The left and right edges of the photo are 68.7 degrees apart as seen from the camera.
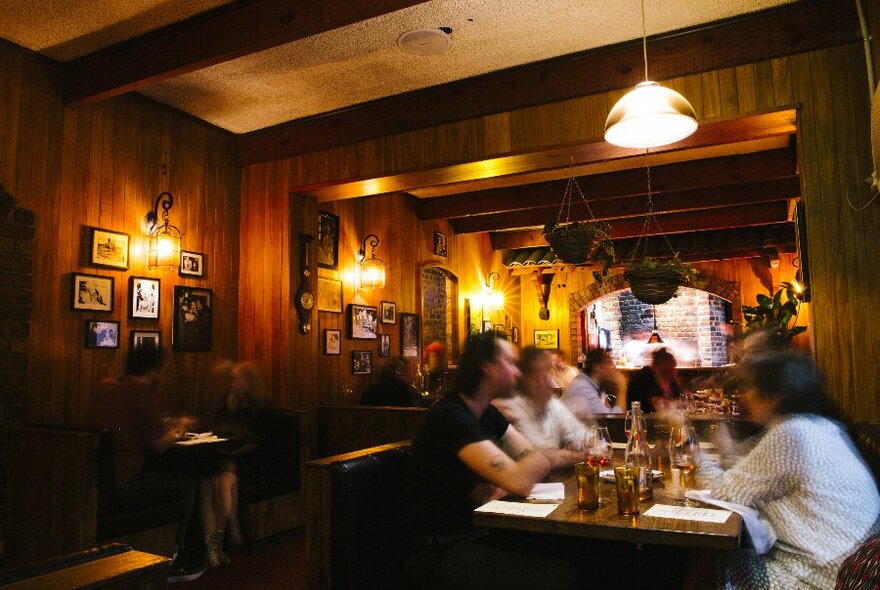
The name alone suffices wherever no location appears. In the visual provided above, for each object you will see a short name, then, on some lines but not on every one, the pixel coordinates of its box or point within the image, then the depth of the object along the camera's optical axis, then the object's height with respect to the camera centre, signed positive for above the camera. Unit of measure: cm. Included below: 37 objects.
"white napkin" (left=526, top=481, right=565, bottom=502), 239 -54
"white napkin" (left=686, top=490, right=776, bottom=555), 208 -58
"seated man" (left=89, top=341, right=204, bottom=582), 375 -40
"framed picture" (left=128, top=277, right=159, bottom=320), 479 +47
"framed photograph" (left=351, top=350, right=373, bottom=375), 664 -6
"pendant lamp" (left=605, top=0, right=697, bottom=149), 278 +105
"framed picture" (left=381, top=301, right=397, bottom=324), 729 +50
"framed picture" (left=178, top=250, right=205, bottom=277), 525 +78
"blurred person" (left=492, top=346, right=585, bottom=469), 346 -33
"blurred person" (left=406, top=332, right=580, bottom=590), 224 -53
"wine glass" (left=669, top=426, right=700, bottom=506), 262 -42
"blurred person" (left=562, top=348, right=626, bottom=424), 478 -29
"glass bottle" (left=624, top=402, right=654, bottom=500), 249 -37
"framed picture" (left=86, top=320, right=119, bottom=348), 450 +19
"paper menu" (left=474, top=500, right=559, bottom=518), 215 -53
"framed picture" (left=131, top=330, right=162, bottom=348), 479 +17
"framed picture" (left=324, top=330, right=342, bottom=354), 627 +15
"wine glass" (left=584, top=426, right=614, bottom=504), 254 -38
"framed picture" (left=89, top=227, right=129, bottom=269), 459 +81
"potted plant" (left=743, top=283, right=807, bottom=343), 470 +27
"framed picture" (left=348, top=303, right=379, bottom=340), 666 +37
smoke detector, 410 +204
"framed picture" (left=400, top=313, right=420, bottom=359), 759 +24
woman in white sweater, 204 -46
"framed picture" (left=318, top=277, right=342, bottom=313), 621 +61
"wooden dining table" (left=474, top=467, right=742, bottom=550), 189 -54
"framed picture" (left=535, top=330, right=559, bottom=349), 1155 +26
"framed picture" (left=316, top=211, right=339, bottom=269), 628 +115
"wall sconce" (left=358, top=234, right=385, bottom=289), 686 +91
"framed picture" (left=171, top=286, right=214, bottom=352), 515 +33
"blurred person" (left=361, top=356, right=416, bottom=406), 625 -36
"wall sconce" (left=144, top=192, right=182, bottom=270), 495 +90
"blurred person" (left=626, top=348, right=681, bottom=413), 595 -29
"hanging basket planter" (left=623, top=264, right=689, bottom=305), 460 +51
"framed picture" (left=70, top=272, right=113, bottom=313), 443 +48
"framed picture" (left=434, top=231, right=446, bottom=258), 851 +147
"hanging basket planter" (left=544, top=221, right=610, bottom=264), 460 +81
